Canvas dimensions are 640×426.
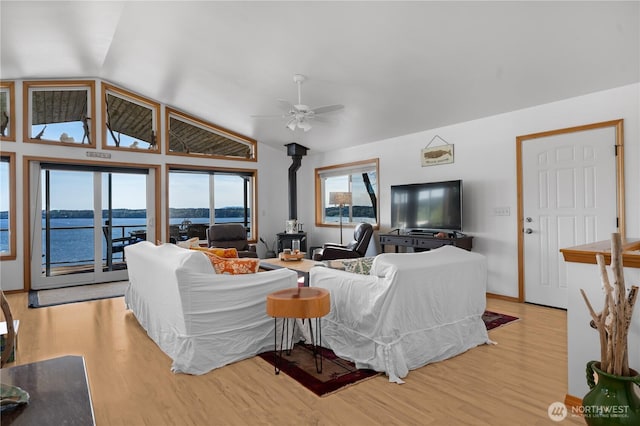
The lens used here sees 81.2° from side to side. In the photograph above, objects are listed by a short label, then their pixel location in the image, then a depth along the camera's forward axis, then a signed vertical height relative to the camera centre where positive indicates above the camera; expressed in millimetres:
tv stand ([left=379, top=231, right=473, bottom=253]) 4807 -387
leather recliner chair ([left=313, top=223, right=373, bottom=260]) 5492 -530
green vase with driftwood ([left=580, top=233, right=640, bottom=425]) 1555 -679
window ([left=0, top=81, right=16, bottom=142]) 5484 +1582
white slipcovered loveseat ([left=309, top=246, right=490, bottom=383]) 2539 -715
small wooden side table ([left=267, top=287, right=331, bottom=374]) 2525 -618
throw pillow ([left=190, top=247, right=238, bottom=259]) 3463 -351
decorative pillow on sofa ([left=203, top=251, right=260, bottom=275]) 2994 -411
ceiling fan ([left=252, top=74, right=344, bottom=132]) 4246 +1203
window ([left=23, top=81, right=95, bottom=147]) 5707 +1662
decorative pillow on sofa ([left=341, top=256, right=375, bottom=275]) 2988 -430
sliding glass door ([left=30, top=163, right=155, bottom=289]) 5793 -55
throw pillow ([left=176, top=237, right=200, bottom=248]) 3765 -289
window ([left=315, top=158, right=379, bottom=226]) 6738 +450
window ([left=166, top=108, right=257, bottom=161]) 6906 +1468
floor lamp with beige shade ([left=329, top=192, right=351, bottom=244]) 6438 +269
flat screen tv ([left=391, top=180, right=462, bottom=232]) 4984 +85
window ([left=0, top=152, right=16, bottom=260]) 5477 +176
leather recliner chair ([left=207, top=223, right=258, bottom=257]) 6055 -362
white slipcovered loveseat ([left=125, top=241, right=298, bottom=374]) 2682 -722
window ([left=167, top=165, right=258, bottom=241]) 6953 +314
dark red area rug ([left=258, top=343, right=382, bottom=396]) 2420 -1110
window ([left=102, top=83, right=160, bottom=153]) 6199 +1659
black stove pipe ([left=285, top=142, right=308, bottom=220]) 7574 +869
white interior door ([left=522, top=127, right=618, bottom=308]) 3869 +111
